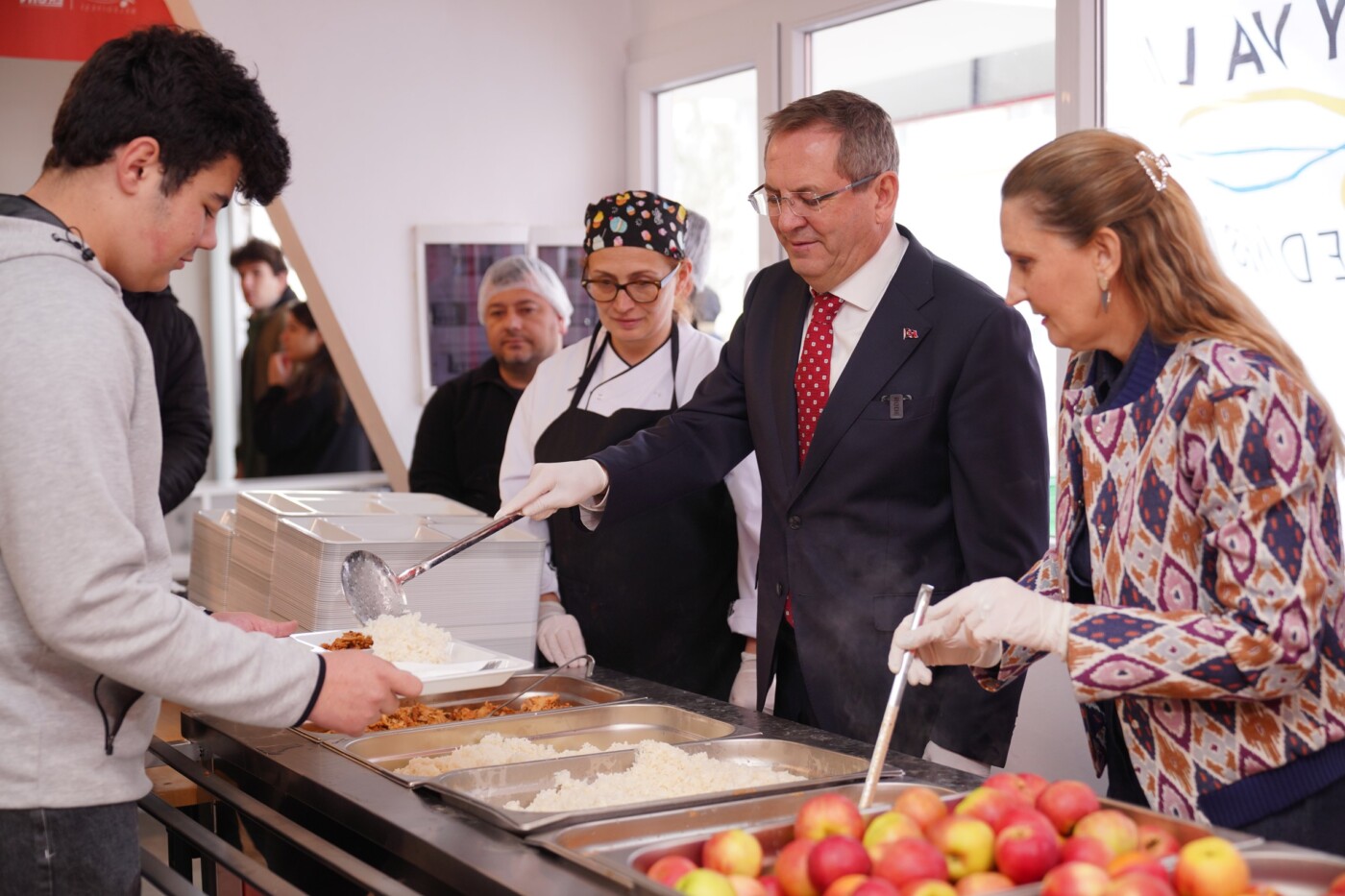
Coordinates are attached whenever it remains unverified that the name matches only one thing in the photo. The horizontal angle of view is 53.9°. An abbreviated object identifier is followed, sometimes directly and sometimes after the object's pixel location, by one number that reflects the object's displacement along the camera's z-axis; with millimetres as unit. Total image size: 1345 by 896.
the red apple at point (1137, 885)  1163
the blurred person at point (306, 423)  6859
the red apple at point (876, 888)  1194
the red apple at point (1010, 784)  1471
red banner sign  3598
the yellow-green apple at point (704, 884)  1250
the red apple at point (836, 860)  1274
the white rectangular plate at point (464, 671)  1895
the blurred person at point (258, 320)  6773
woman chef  2723
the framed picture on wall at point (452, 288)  4215
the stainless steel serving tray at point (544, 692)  2285
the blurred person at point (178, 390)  3203
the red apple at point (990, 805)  1379
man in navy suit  2184
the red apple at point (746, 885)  1287
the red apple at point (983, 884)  1264
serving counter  1429
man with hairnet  3686
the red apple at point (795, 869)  1305
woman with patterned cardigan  1432
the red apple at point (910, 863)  1266
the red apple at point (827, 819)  1389
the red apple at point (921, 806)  1423
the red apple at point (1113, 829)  1333
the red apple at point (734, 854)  1346
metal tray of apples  1375
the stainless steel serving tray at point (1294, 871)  1315
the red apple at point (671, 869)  1295
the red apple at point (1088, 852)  1268
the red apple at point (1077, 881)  1178
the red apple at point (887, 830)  1344
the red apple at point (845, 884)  1230
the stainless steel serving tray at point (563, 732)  1993
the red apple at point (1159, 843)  1335
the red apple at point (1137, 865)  1225
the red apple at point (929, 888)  1229
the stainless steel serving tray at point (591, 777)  1547
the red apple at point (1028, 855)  1286
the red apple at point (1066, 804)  1407
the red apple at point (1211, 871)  1222
